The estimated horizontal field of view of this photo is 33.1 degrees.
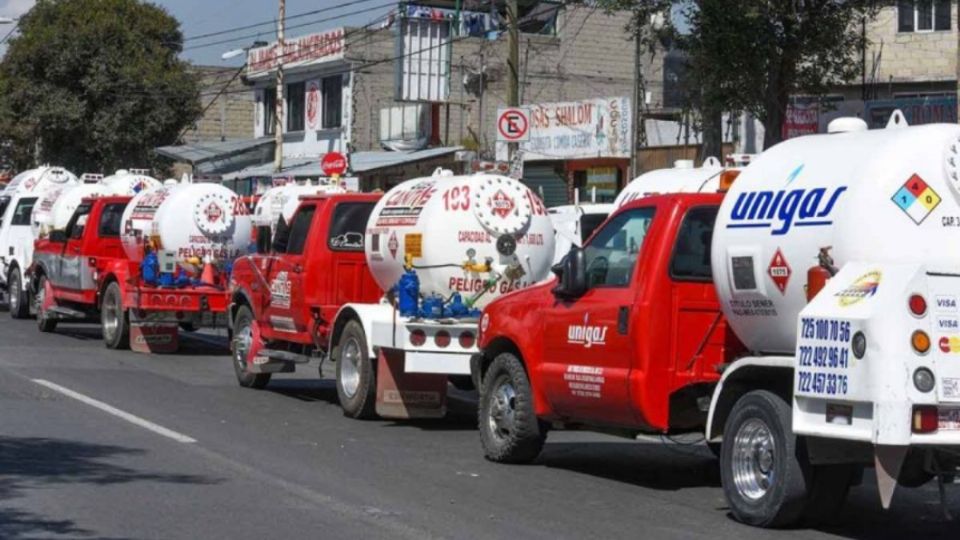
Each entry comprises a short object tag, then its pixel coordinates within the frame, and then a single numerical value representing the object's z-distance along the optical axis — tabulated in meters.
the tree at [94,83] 48.78
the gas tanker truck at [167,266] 22.61
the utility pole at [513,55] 26.11
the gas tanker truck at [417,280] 14.85
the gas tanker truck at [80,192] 27.31
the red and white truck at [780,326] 8.68
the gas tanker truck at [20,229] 29.75
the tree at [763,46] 19.64
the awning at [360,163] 41.06
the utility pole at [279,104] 43.59
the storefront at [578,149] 34.06
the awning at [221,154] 48.56
